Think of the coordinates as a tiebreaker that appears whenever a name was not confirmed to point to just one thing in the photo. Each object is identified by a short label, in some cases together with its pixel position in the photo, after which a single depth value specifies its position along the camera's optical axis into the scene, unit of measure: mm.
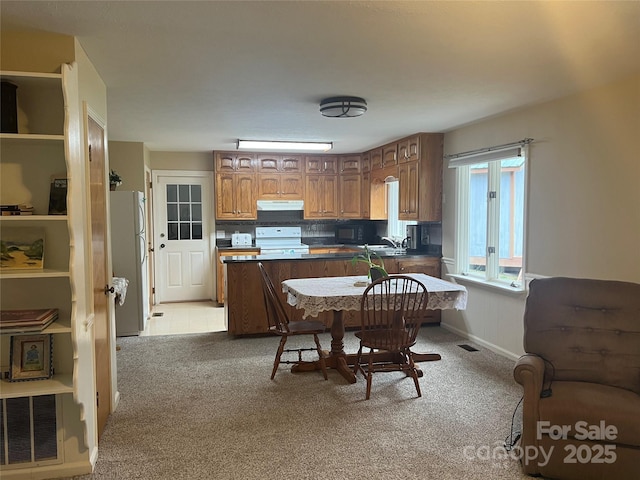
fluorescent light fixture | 5660
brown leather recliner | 2250
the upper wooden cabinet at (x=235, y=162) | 6711
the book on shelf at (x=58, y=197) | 2254
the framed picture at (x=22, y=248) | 2199
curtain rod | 3964
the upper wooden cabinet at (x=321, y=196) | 7117
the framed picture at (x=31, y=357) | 2270
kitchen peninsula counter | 4918
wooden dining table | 3498
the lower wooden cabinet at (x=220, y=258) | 6641
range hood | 6938
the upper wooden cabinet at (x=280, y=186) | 6922
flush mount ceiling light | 3494
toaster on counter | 6980
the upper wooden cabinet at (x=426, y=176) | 5230
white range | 7012
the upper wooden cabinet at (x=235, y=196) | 6742
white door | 6805
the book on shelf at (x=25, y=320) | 2068
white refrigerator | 4969
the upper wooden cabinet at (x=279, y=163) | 6902
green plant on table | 3730
